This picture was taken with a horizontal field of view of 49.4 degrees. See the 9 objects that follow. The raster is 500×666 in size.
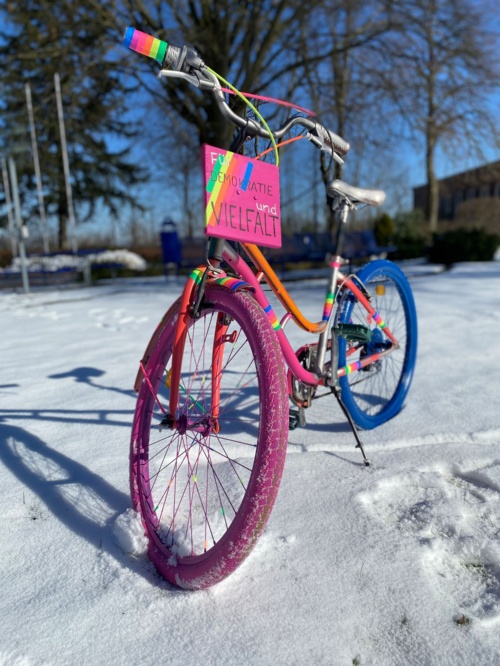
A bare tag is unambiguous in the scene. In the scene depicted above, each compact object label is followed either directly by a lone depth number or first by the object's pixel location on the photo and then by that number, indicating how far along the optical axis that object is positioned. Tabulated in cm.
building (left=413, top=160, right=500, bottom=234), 1372
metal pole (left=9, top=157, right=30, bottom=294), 908
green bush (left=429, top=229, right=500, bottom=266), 1378
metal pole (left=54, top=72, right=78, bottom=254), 978
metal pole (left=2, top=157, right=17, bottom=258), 1219
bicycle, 130
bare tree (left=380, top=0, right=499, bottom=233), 893
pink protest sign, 138
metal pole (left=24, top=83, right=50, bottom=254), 1096
